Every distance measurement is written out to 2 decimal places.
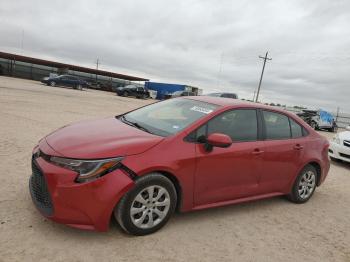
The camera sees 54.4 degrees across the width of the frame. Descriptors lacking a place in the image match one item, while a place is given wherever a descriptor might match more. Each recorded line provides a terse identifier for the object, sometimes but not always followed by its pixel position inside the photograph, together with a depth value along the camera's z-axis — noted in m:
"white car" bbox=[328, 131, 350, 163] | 9.33
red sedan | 3.36
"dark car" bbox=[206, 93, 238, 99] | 25.60
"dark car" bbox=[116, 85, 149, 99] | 39.25
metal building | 45.44
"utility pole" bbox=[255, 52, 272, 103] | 44.84
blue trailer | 49.30
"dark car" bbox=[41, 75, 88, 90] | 36.64
